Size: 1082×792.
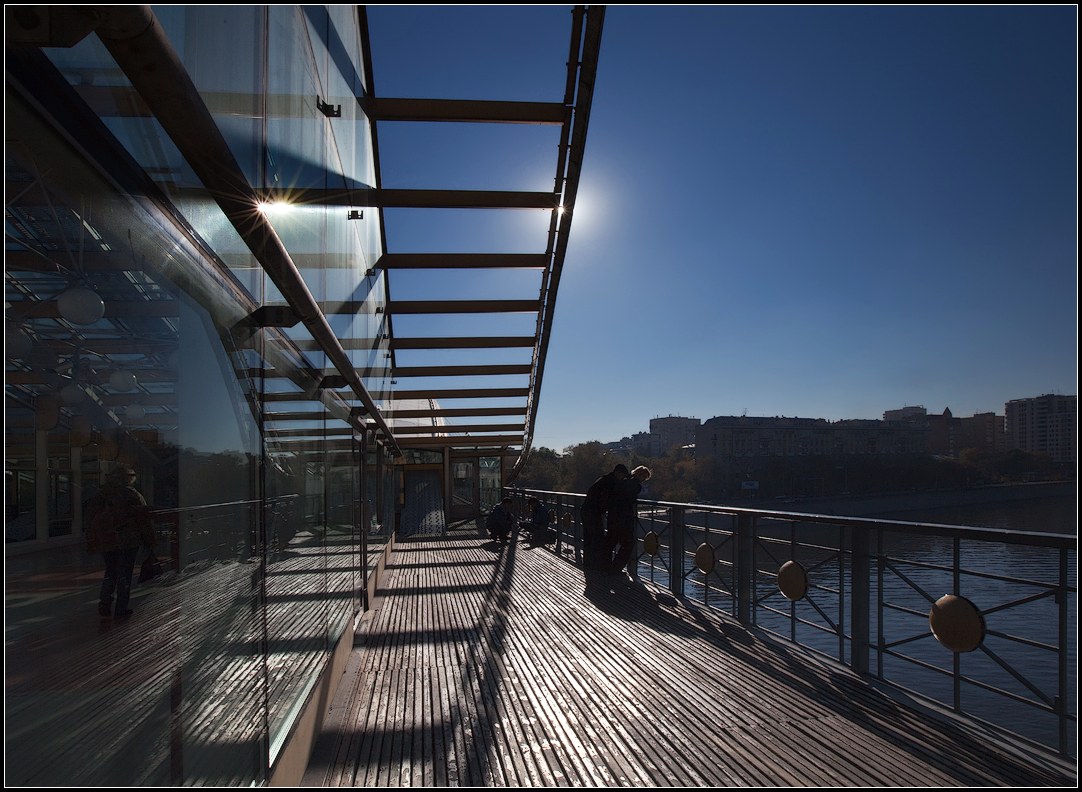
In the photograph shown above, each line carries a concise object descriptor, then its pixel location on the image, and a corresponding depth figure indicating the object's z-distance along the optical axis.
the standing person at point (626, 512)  9.39
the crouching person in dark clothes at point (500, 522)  15.38
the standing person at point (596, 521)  9.86
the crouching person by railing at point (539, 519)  15.00
